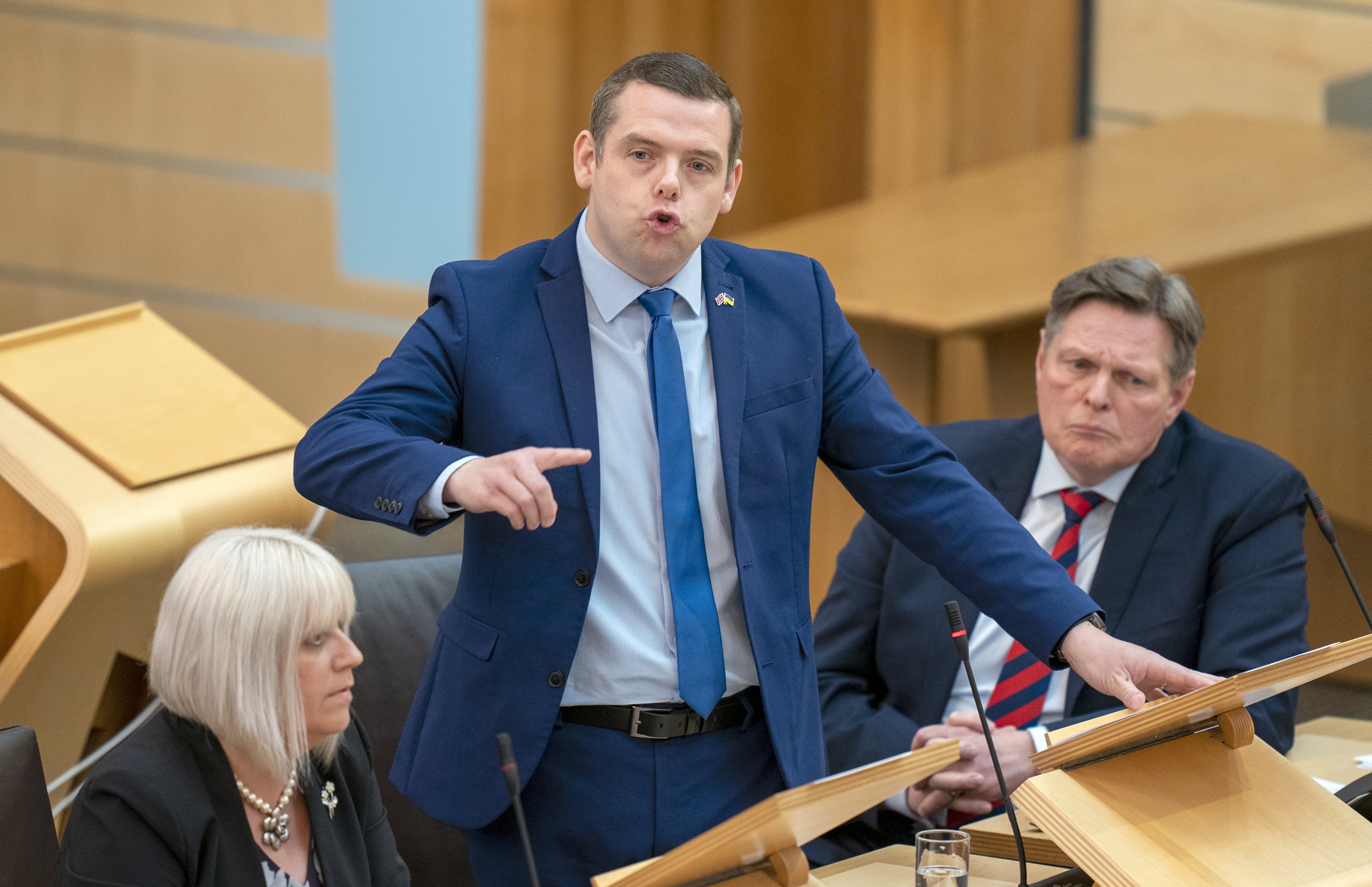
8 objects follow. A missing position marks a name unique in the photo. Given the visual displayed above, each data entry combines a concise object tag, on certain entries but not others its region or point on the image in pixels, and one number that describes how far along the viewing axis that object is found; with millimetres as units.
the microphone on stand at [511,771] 8156
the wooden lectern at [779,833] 8058
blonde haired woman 8538
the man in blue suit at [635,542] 8496
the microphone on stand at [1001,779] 8375
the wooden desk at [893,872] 8603
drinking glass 8462
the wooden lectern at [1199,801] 8327
